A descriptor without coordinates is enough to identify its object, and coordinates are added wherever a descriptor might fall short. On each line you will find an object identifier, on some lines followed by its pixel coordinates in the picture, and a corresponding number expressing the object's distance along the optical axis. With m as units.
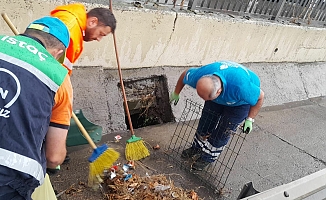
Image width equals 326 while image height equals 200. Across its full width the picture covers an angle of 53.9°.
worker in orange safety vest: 2.90
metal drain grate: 3.75
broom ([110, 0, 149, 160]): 3.68
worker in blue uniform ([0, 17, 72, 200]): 1.43
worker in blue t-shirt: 3.29
